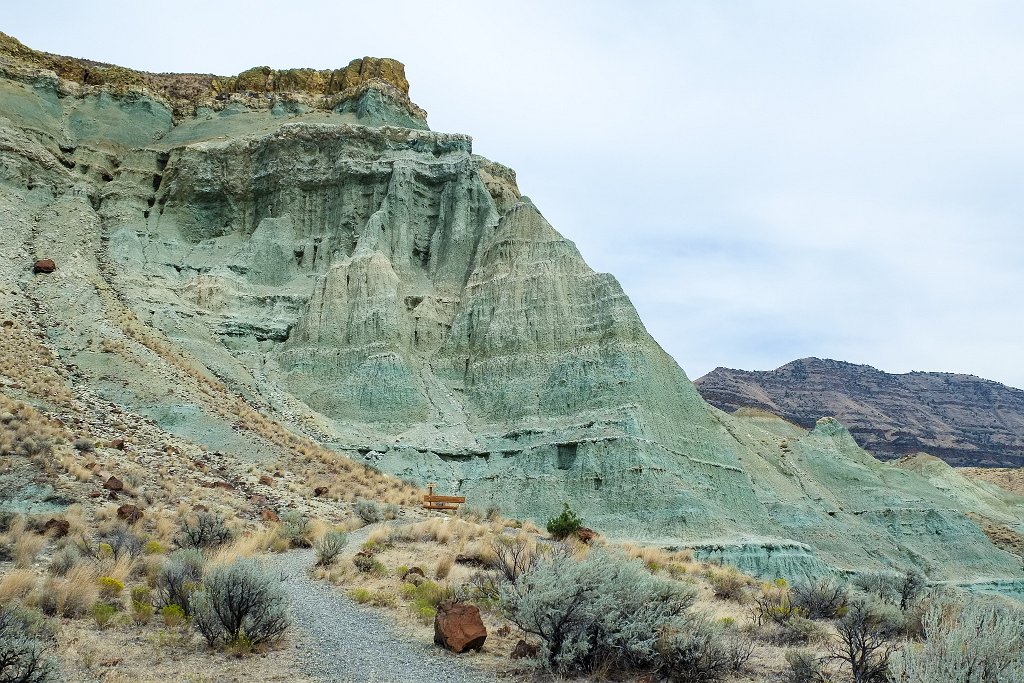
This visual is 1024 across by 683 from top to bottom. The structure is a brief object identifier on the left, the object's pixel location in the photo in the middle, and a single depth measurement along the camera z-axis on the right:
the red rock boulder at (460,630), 9.24
